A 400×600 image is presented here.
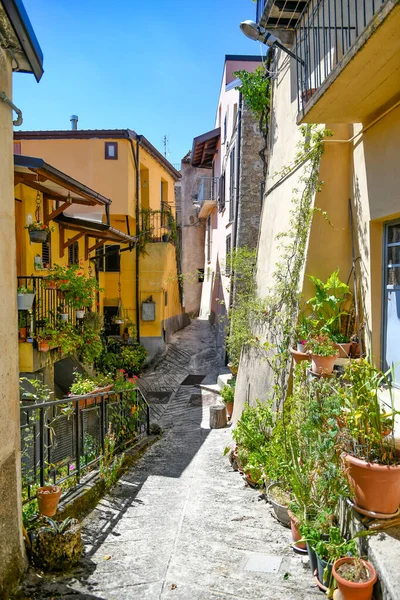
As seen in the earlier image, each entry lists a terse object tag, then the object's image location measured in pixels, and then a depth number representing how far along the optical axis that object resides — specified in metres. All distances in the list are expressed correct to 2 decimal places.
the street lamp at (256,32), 6.64
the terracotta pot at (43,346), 8.88
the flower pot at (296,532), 4.18
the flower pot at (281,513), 4.86
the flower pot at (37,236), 8.88
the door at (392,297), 5.03
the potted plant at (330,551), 3.37
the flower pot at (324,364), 4.79
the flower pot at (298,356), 5.44
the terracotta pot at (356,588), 2.96
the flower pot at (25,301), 7.79
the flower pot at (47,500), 4.22
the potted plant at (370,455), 3.22
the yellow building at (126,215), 17.52
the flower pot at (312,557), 3.69
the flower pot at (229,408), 11.53
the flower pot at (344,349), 5.32
